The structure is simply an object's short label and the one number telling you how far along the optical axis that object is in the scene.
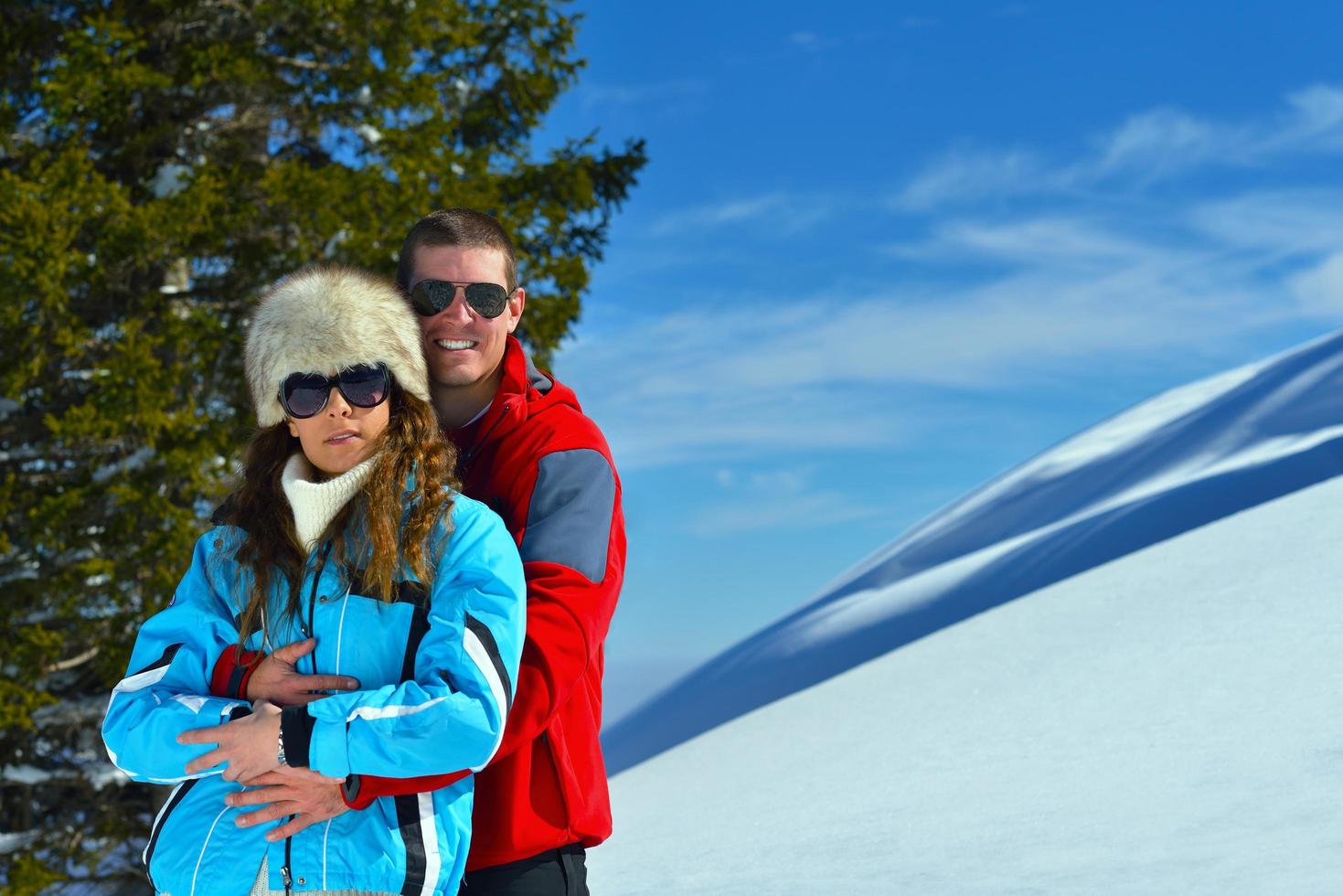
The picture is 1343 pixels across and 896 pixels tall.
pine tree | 8.85
